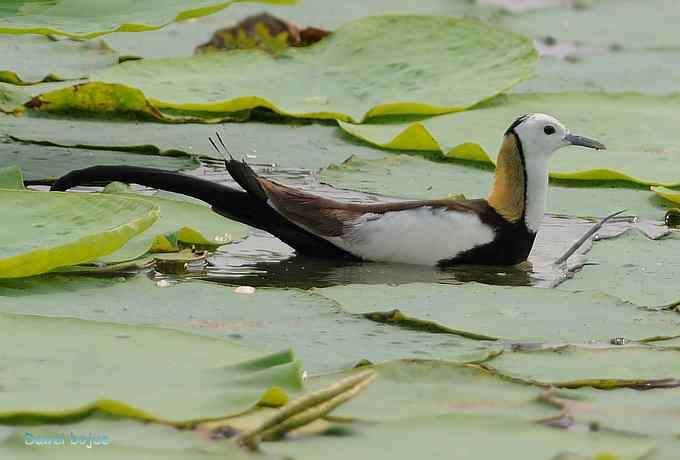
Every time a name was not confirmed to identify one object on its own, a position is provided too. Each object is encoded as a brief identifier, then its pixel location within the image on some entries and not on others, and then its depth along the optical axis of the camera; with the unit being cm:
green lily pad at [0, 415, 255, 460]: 539
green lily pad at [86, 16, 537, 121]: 1252
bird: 982
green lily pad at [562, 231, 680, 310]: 848
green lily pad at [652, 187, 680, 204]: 1073
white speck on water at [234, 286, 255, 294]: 804
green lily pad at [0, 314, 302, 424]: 582
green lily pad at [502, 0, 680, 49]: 1689
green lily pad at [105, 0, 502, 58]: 1548
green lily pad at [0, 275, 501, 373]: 709
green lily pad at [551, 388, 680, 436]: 616
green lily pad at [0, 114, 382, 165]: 1151
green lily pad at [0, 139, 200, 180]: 1078
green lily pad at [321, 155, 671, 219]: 1080
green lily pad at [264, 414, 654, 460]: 565
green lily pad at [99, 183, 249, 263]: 877
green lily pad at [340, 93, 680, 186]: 1141
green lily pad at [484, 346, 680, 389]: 676
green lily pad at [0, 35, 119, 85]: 1316
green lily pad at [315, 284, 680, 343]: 754
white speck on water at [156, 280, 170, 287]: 811
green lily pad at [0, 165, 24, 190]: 953
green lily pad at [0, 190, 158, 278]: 781
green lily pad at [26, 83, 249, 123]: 1221
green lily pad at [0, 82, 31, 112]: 1238
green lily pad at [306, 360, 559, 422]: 617
